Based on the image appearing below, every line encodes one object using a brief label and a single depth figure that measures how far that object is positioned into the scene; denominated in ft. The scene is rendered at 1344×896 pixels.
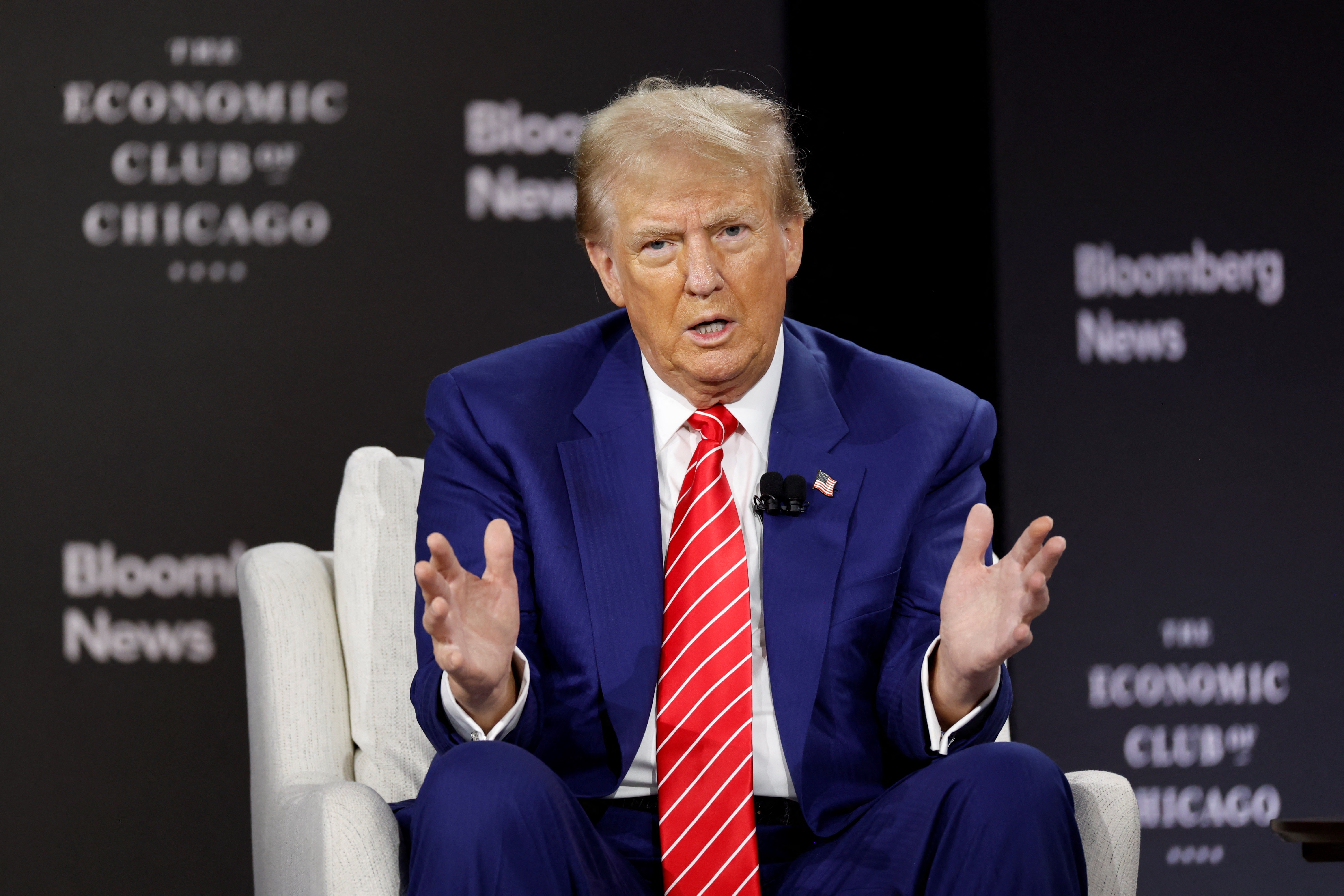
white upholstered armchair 21.96
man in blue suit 21.22
